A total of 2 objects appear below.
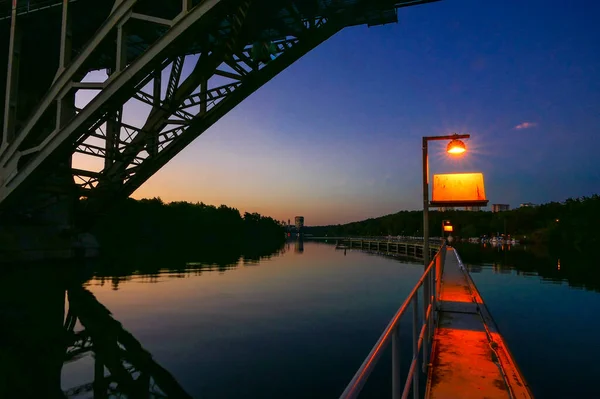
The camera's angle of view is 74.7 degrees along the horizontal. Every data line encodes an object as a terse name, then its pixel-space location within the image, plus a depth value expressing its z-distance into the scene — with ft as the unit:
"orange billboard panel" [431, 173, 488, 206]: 38.22
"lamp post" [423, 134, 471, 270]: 34.91
